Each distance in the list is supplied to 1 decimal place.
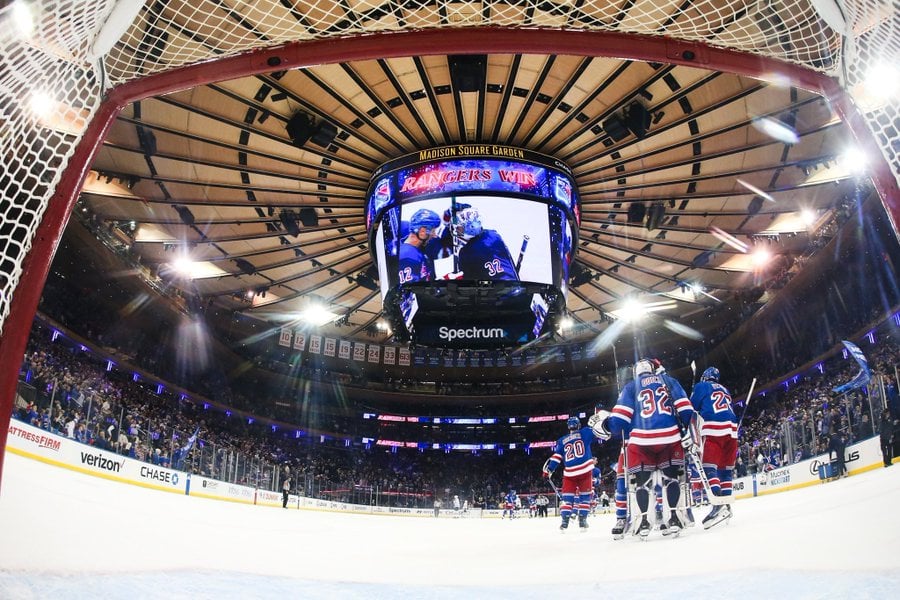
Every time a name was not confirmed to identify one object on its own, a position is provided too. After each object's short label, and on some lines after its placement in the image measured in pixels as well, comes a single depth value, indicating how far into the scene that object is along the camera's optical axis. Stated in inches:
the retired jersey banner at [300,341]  1369.3
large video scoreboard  478.0
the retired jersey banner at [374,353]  1419.8
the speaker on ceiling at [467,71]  426.3
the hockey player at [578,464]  459.8
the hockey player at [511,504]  1141.7
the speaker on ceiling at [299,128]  483.5
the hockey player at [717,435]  319.6
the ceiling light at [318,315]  922.1
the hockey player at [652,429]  282.8
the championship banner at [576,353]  1390.3
